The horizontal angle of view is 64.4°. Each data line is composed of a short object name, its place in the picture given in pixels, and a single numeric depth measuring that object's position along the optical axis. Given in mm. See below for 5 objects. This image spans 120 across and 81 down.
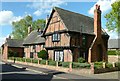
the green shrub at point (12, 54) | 26016
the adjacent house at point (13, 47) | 27386
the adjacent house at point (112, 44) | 34359
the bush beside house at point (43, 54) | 17339
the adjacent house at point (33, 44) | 20650
